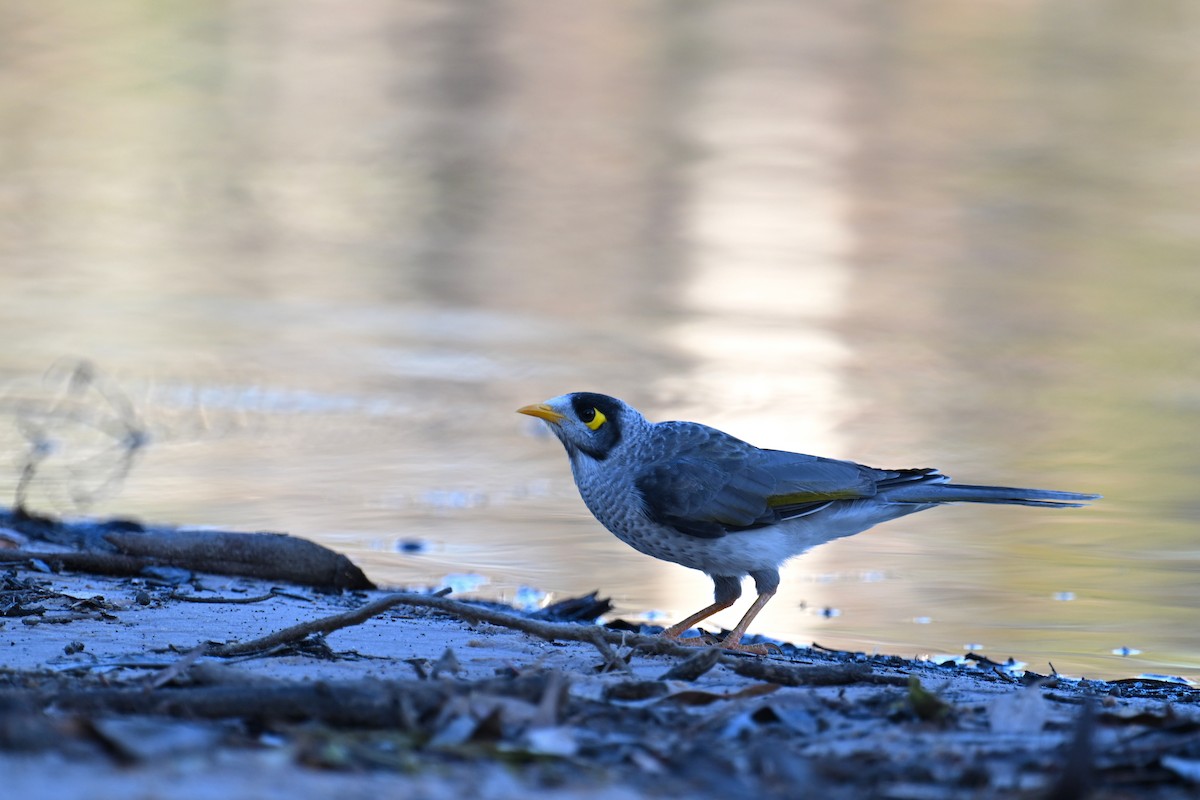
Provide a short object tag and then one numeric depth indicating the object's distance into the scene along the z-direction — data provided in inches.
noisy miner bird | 487.5
